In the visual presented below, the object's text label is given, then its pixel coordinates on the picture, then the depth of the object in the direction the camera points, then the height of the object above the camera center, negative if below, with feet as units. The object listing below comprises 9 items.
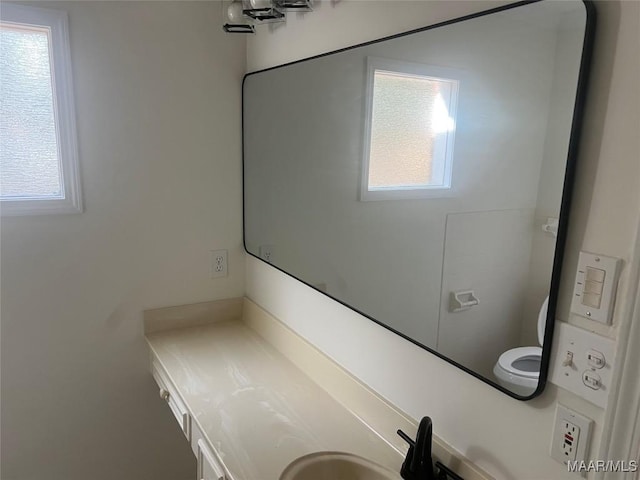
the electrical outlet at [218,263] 7.11 -1.64
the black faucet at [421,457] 3.77 -2.36
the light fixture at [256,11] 5.09 +1.56
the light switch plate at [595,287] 2.75 -0.72
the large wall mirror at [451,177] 3.00 -0.15
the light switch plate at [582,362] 2.79 -1.19
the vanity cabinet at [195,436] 4.39 -2.90
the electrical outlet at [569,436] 2.93 -1.69
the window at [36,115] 5.50 +0.37
